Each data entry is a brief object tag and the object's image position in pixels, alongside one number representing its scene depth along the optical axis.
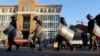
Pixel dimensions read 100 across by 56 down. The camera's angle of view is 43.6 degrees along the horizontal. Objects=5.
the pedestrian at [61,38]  5.69
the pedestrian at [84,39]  10.66
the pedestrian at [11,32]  5.40
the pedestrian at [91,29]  5.70
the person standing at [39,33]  5.52
